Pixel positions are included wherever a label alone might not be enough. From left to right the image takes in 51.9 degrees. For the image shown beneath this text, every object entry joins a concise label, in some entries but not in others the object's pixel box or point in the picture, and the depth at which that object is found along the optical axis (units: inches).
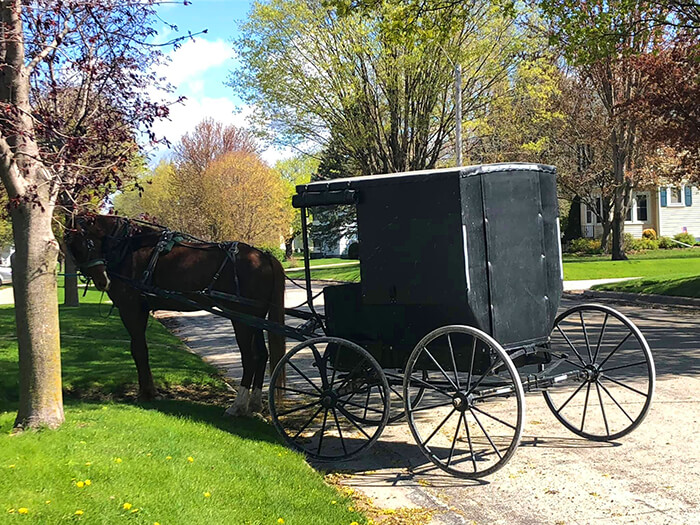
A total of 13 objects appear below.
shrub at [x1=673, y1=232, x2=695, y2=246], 1886.1
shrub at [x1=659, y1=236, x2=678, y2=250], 1827.0
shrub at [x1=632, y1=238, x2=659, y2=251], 1765.0
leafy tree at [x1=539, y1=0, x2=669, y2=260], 580.4
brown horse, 308.3
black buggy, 229.8
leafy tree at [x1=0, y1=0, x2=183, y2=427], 227.0
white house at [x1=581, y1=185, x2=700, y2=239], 1943.9
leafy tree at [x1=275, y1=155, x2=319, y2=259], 3097.4
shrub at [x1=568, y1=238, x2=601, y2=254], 1795.0
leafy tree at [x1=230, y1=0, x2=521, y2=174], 1011.3
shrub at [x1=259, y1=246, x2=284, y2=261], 1972.4
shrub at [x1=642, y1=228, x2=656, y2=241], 1899.6
